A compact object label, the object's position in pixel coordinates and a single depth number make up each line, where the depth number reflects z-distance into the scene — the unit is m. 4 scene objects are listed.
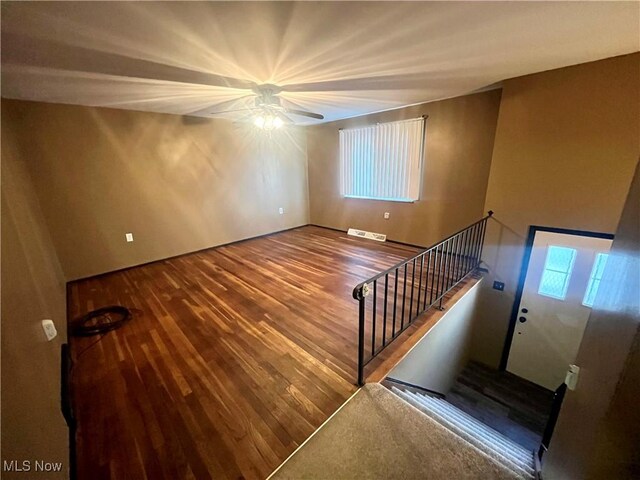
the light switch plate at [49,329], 1.79
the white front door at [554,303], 2.73
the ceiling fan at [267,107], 2.69
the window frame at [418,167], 4.10
